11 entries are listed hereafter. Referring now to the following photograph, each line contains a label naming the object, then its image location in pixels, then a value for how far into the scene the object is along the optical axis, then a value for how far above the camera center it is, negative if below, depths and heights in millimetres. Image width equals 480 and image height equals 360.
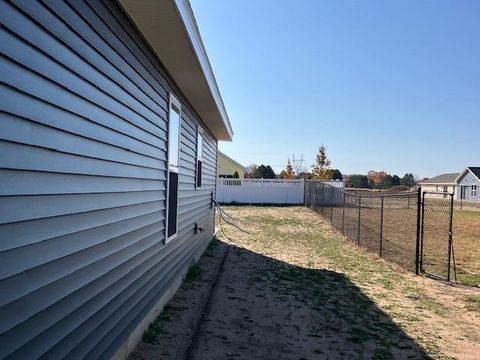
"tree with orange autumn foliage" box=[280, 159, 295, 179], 60156 +1426
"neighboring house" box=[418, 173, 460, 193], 70188 +961
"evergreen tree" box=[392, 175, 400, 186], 84981 +1369
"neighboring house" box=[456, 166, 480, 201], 59238 +784
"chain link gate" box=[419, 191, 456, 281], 8906 -1672
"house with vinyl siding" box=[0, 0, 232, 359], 2225 +58
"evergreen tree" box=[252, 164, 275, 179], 63406 +1524
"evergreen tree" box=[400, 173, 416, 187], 90875 +1576
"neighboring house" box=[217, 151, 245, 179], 47406 +1674
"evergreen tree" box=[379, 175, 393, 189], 80375 +767
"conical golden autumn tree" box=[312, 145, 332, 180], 49125 +2230
